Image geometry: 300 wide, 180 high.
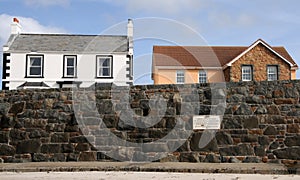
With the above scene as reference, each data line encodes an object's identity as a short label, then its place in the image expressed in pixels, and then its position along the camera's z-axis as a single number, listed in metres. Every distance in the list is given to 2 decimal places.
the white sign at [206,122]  9.72
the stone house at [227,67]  27.61
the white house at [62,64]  24.42
